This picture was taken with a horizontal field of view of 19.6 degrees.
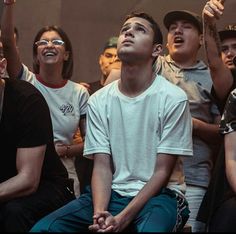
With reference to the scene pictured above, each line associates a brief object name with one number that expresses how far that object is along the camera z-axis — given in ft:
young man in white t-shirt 11.96
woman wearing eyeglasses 14.69
